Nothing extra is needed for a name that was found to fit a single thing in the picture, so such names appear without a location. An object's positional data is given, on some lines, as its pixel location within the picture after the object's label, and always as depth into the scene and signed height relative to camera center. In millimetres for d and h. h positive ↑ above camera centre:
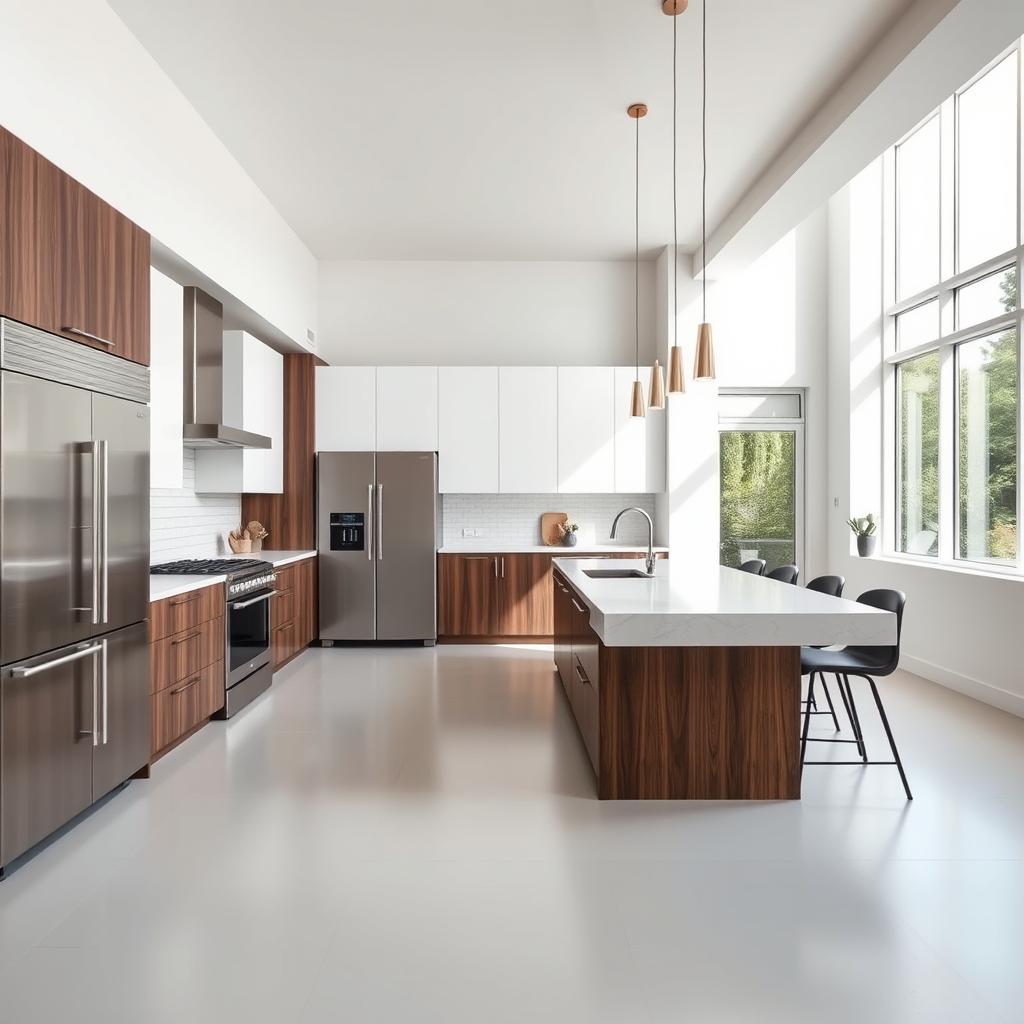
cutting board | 6996 -154
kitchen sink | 4562 -407
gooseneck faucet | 4381 -316
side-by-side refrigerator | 6414 -248
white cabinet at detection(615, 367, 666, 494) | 6668 +577
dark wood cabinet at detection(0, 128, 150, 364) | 2453 +942
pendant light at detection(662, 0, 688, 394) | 3328 +708
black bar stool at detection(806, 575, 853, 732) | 3980 -420
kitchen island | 3102 -883
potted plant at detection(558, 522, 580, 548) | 6758 -216
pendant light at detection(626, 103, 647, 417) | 4241 +2295
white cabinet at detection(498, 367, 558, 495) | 6641 +868
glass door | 6934 +255
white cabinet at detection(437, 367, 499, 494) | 6617 +766
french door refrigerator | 2451 -265
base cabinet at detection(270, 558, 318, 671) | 5418 -810
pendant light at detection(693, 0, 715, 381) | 3273 +688
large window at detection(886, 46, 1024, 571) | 4797 +1335
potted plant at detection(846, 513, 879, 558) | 6172 -214
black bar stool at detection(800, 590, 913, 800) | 3232 -692
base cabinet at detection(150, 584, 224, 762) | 3537 -803
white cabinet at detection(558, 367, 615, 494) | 6652 +726
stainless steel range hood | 4418 +833
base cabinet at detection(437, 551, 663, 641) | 6547 -731
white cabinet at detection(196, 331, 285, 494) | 5312 +693
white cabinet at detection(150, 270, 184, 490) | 3848 +696
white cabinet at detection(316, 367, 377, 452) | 6586 +910
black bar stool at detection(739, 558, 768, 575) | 5074 -391
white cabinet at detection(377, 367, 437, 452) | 6605 +924
